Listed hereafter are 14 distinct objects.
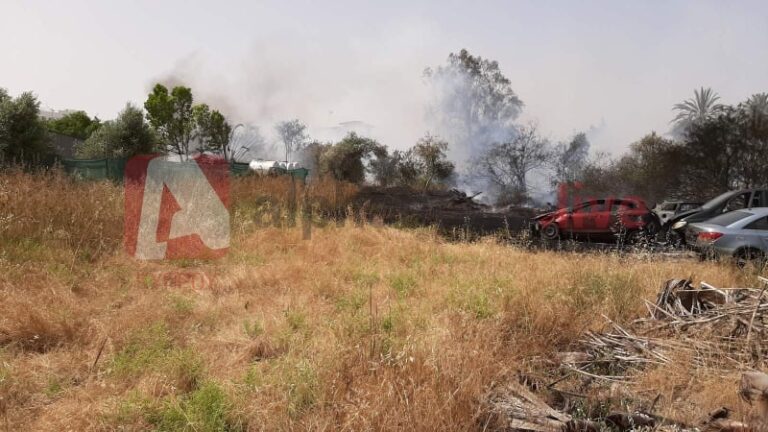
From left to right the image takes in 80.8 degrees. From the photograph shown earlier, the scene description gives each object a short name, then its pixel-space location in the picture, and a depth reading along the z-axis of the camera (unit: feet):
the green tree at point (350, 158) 93.35
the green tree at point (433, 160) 91.04
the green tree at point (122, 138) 64.90
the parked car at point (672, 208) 42.75
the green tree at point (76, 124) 124.06
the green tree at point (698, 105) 102.17
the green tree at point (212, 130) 111.04
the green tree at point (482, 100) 108.21
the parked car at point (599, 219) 38.34
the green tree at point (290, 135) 147.43
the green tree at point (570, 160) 83.35
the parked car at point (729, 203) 35.73
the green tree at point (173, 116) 103.24
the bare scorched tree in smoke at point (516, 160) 86.74
